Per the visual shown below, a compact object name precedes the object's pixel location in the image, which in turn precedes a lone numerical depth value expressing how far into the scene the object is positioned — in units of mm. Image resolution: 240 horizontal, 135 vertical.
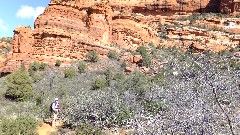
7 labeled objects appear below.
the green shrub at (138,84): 20641
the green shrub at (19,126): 13391
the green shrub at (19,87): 23609
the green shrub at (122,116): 15419
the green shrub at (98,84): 26266
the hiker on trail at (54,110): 15659
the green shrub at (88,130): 14148
